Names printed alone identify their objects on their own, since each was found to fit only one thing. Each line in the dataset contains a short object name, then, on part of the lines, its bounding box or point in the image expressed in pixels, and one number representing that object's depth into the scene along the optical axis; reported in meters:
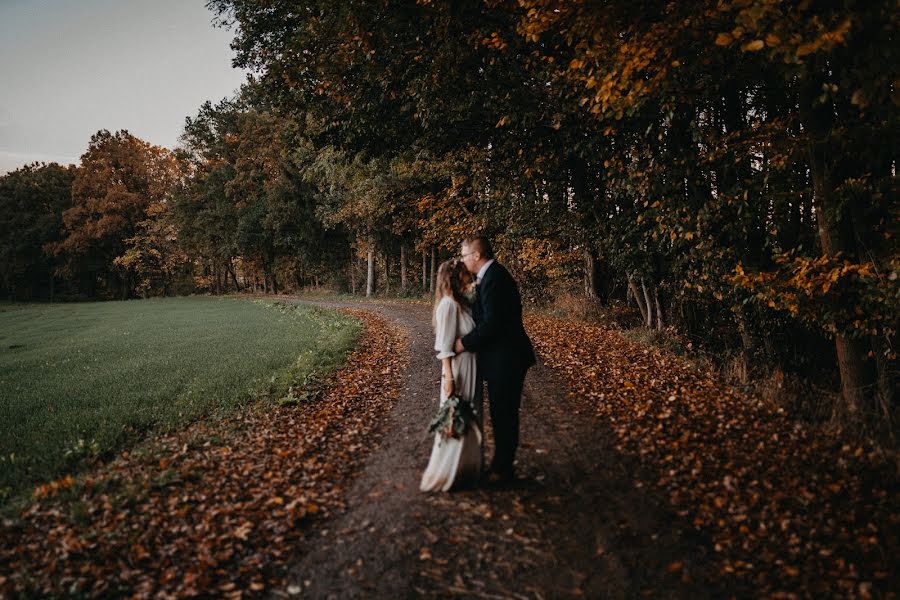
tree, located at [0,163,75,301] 51.09
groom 4.58
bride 4.63
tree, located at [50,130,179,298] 48.25
